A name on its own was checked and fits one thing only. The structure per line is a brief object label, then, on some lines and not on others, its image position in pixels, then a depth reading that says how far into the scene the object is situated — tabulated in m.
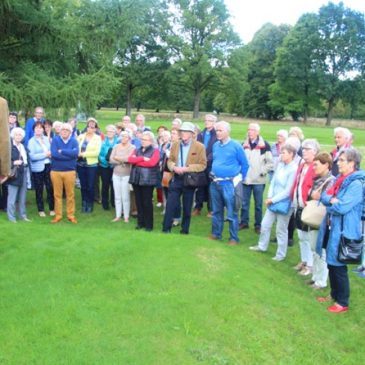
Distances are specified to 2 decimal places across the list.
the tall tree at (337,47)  61.72
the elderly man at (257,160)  9.66
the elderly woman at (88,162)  11.01
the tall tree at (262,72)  72.56
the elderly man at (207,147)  10.71
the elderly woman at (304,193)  7.33
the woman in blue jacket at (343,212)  5.87
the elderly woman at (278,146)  9.52
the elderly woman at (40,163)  10.52
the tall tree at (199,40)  57.59
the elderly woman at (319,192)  6.84
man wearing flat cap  8.91
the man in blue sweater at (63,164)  9.91
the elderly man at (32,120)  11.44
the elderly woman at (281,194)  7.91
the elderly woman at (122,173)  10.37
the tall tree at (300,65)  62.44
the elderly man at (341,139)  8.25
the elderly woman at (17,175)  9.71
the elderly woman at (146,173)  9.45
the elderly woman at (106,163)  11.17
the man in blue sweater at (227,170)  8.59
